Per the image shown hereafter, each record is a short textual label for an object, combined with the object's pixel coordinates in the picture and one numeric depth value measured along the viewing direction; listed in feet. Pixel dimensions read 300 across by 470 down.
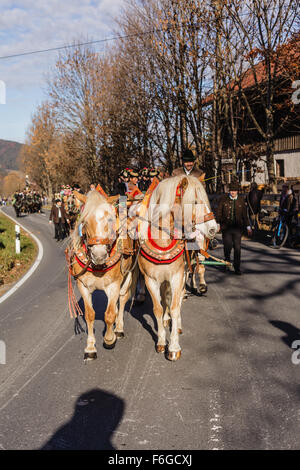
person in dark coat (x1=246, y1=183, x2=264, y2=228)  53.13
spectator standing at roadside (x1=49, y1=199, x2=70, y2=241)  63.77
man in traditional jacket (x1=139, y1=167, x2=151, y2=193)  25.39
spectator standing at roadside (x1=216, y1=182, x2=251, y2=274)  30.78
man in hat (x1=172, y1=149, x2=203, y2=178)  21.08
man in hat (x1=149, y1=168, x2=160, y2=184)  24.52
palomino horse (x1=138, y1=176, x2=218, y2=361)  15.47
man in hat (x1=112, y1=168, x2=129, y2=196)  23.95
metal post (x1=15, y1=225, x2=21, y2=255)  46.84
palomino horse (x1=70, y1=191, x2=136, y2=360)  14.74
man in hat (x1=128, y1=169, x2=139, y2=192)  24.11
